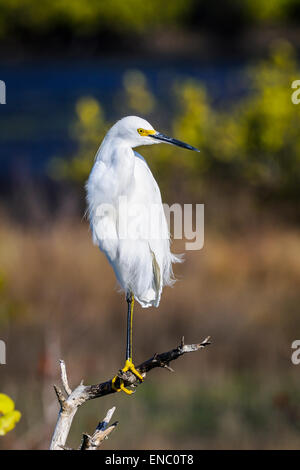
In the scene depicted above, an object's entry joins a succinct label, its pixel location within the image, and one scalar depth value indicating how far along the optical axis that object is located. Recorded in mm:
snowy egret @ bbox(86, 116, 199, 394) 4340
